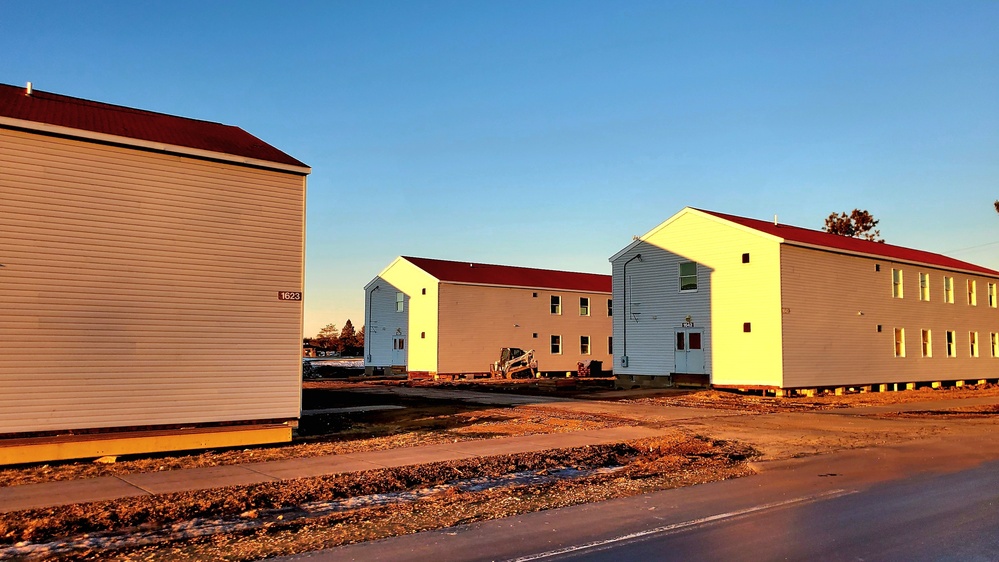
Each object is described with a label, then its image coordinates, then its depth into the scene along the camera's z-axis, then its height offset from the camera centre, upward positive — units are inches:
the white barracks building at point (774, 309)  1181.1 +39.3
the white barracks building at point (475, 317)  1764.3 +39.1
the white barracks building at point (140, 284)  519.5 +35.6
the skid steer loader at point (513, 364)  1769.2 -73.0
